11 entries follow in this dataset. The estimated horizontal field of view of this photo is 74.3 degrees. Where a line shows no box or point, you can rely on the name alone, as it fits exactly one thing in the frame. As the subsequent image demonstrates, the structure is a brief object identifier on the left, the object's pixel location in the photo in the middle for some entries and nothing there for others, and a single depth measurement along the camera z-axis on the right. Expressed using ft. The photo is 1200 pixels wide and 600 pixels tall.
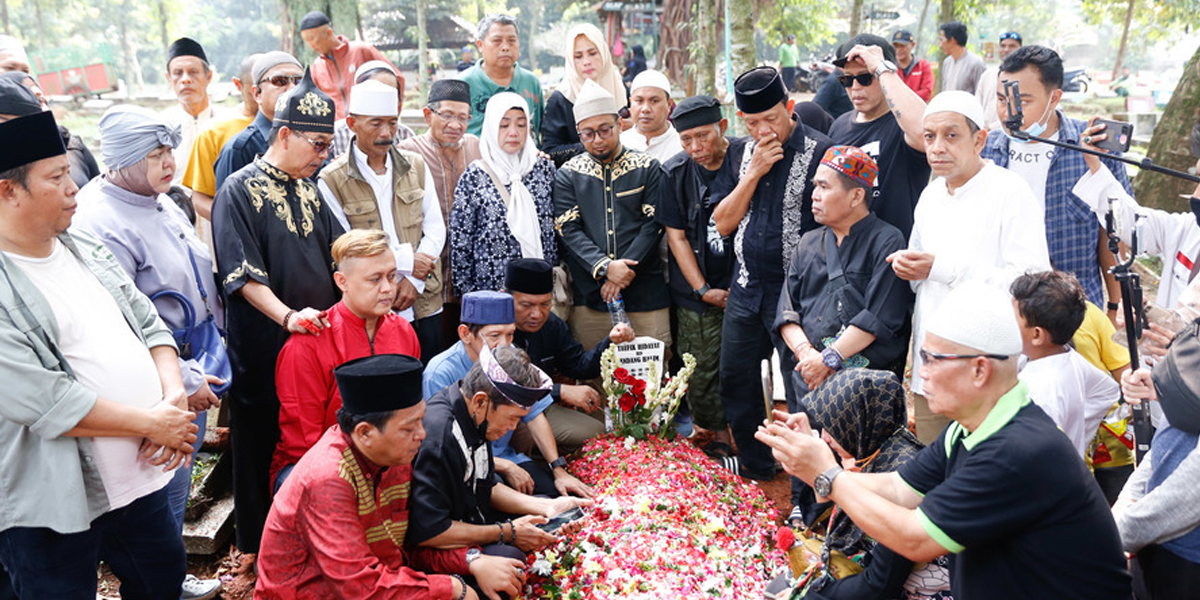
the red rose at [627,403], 15.44
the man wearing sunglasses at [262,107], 16.03
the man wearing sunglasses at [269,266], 13.05
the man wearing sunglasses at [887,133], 14.93
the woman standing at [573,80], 20.24
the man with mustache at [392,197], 14.98
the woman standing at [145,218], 11.92
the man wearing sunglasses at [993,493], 7.46
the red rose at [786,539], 10.81
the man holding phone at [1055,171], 15.55
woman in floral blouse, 16.71
